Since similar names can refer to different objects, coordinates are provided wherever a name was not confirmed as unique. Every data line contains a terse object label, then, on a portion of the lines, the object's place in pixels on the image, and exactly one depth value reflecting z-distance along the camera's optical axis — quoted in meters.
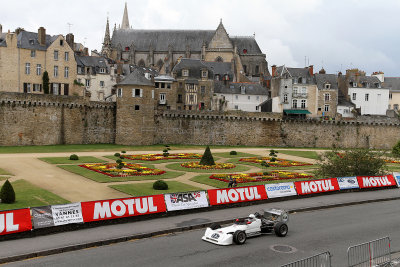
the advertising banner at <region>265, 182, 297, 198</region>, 30.56
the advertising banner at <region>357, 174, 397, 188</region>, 36.31
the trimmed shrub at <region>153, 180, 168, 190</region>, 32.16
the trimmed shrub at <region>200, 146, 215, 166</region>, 45.59
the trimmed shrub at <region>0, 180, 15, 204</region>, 25.98
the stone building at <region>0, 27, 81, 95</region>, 66.69
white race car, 20.62
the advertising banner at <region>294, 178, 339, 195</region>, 32.44
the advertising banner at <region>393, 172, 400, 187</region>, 38.72
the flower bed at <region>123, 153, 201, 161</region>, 49.94
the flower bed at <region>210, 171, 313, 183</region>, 37.25
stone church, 101.25
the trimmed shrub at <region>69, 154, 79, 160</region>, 46.41
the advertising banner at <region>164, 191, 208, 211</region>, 25.72
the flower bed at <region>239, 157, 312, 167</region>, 48.62
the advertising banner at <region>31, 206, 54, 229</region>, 20.98
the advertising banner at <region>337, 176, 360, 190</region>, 35.08
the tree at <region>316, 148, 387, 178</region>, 38.38
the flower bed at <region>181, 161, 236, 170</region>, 44.40
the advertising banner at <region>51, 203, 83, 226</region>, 21.71
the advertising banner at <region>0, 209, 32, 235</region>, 19.97
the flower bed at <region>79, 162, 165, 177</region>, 38.59
